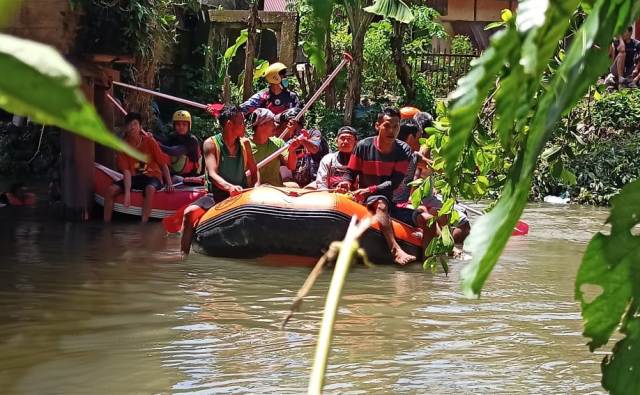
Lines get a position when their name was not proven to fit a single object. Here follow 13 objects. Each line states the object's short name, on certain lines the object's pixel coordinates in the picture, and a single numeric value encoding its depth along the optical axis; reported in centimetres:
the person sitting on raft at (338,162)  903
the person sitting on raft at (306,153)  1060
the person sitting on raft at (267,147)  975
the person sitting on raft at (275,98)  1238
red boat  1149
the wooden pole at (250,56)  1447
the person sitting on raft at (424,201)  870
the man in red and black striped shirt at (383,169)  846
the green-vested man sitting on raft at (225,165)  907
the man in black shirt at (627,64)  1784
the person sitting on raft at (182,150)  1210
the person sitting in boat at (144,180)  1127
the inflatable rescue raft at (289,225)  842
